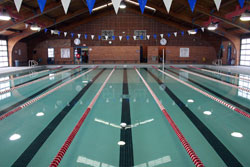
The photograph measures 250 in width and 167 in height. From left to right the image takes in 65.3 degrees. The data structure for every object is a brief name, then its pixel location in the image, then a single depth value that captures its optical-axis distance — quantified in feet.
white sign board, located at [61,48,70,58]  65.46
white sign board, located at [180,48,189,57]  66.49
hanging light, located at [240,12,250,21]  23.98
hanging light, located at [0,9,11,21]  23.50
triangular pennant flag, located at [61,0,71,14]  13.74
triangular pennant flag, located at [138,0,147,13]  13.69
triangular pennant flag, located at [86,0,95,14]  13.65
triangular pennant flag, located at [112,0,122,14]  13.40
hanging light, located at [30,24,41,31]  34.98
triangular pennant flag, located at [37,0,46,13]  13.68
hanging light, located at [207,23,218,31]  35.58
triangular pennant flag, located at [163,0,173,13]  13.58
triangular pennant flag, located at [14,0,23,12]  13.40
